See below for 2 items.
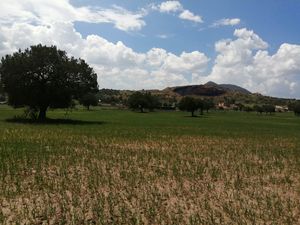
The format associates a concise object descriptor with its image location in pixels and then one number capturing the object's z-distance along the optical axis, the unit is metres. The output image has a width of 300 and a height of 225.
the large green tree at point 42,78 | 35.37
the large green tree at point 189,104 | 80.67
